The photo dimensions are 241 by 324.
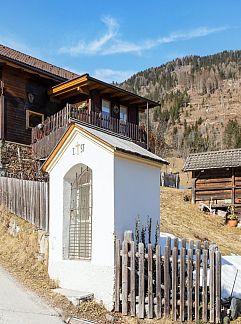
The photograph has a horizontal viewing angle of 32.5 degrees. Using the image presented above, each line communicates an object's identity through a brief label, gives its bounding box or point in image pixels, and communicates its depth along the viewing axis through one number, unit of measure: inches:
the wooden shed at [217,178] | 924.0
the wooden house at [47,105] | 860.0
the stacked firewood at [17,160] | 823.1
